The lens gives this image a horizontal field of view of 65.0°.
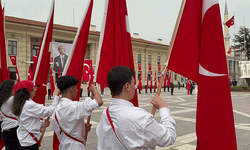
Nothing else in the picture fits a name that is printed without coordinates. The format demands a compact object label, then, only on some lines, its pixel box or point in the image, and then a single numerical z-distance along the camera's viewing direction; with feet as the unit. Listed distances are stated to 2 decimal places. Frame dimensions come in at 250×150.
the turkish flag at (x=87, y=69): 48.21
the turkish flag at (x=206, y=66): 6.47
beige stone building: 84.02
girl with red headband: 8.11
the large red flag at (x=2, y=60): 13.78
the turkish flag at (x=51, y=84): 52.29
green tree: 139.51
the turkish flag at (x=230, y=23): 76.88
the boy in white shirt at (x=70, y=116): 6.68
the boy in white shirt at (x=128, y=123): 4.41
